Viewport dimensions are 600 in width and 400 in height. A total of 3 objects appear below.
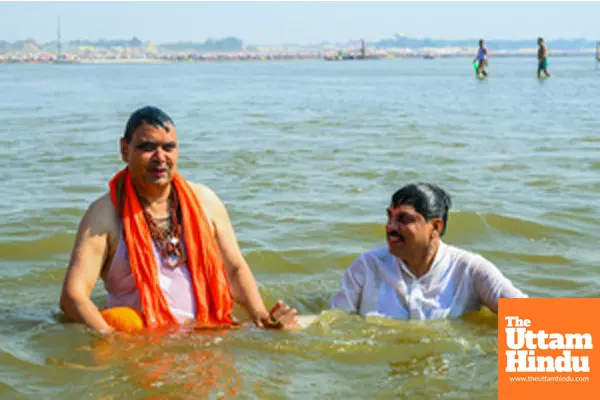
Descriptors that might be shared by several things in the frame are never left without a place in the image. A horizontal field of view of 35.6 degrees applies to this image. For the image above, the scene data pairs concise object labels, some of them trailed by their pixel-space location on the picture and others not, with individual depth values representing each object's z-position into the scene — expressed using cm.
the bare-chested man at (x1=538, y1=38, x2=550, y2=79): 3059
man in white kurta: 493
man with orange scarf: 499
